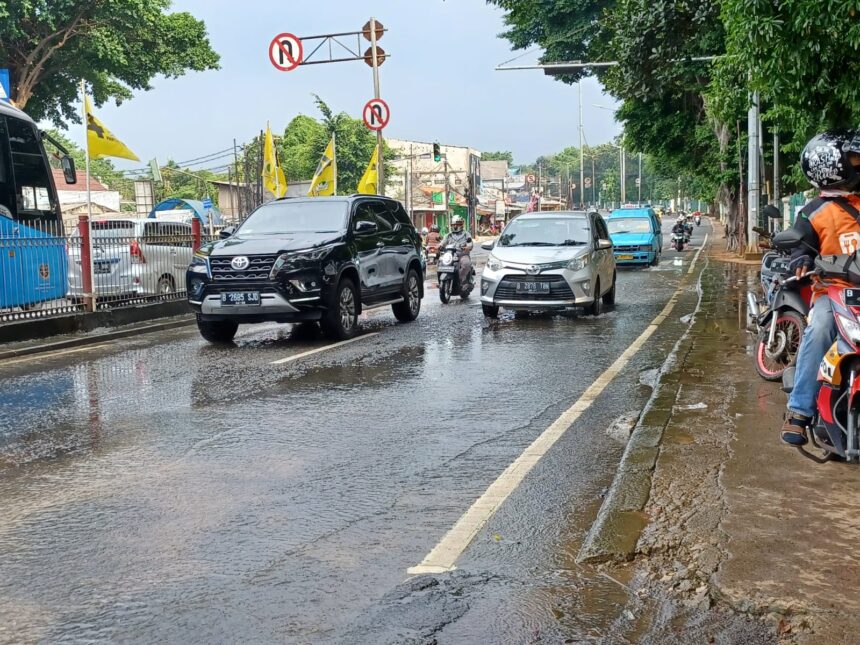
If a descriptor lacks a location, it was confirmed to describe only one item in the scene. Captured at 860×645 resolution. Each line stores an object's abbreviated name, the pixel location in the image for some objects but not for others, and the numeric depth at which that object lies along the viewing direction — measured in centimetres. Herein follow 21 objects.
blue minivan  2838
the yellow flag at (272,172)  2877
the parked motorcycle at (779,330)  731
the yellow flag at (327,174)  2797
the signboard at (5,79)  2378
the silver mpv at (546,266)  1366
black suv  1144
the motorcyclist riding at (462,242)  1795
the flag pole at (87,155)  1429
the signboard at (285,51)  2384
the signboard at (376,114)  2369
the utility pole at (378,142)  2408
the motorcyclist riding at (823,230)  515
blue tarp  3603
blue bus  1297
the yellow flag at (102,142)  1563
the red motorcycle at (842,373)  489
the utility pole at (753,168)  2558
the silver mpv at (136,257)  1459
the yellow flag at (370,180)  2710
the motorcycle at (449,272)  1777
